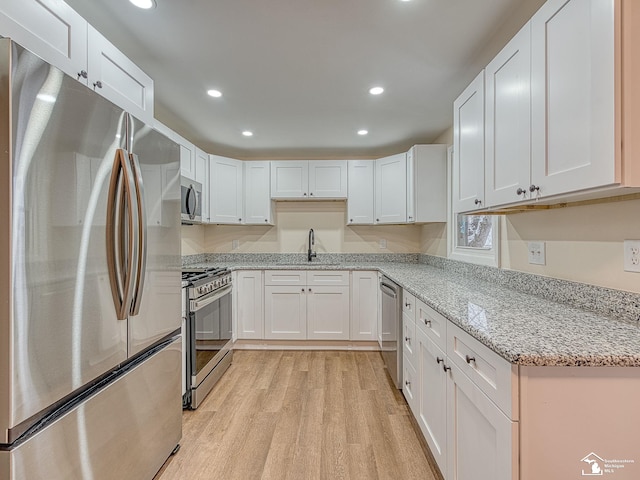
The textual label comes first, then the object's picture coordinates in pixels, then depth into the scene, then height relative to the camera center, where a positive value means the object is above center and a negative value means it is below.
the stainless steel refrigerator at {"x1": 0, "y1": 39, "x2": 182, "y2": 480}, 0.88 -0.14
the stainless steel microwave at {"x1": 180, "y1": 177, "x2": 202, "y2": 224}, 2.66 +0.35
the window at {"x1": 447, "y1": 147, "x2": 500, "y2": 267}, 2.26 +0.04
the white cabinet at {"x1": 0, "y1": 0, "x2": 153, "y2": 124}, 1.11 +0.82
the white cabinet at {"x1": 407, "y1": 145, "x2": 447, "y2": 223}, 3.29 +0.62
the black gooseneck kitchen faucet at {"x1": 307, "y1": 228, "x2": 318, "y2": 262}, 4.03 -0.06
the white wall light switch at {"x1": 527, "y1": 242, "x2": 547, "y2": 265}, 1.68 -0.07
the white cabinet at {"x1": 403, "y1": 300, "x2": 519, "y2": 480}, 0.93 -0.63
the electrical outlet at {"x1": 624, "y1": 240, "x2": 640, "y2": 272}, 1.14 -0.05
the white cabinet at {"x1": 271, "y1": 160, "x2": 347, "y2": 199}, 3.82 +0.76
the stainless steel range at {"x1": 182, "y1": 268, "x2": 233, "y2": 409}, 2.27 -0.74
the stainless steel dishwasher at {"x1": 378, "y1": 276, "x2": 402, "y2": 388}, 2.42 -0.74
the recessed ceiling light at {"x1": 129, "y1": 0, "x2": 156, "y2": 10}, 1.48 +1.14
